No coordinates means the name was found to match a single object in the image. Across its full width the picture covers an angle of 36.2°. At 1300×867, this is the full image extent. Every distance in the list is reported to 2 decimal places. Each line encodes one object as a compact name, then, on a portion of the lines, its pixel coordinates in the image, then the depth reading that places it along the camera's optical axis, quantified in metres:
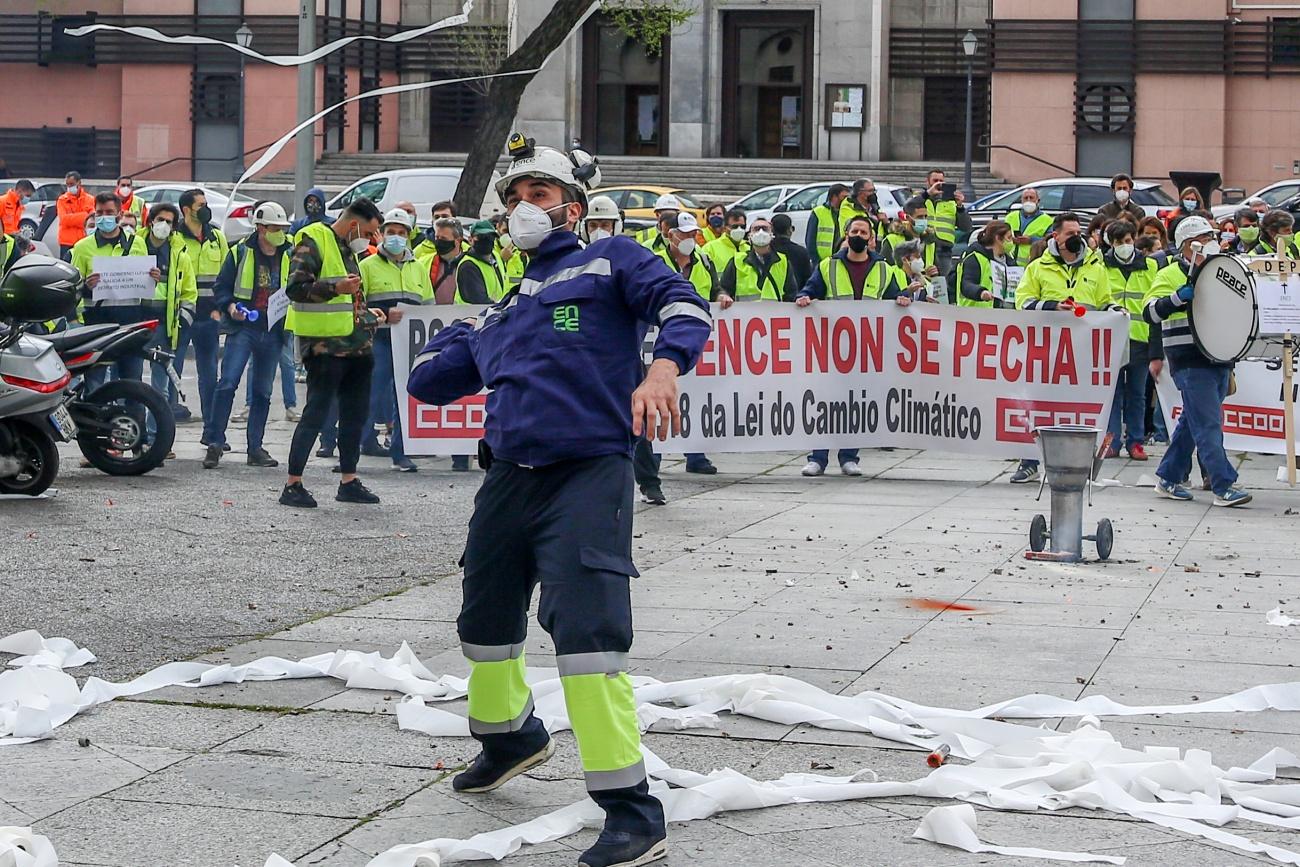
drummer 13.31
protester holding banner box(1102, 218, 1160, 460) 16.27
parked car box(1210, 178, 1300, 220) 32.06
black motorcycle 13.70
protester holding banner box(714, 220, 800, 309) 16.58
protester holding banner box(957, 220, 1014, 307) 16.86
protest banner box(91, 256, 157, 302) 15.61
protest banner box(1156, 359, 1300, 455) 15.28
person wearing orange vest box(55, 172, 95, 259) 26.98
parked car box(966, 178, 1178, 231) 30.91
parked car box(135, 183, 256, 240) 30.45
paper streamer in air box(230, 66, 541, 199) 11.51
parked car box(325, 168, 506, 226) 30.42
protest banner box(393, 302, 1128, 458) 14.58
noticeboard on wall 45.44
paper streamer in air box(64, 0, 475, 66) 11.89
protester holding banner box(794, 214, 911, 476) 15.12
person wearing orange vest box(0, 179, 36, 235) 28.91
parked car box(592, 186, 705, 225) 32.19
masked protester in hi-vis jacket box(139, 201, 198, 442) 16.00
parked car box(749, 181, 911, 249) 30.52
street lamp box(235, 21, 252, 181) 37.38
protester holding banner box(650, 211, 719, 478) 15.67
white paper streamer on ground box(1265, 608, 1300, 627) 8.95
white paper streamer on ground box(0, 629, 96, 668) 7.84
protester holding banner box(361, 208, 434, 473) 13.95
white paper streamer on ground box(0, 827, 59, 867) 5.07
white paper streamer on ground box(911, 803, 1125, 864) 5.45
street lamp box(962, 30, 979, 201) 41.31
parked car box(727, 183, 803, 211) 32.88
